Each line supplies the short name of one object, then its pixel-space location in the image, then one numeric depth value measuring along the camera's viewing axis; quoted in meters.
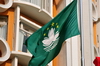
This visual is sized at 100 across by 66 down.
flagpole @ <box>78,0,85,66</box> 15.22
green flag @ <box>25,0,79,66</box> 15.84
